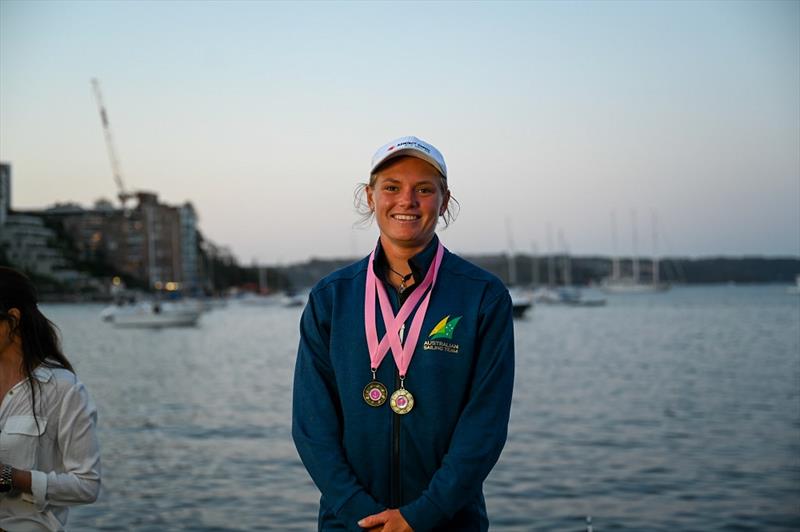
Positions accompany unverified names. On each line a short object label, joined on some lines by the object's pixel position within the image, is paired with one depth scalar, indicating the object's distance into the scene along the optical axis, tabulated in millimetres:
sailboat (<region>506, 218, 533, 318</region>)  71938
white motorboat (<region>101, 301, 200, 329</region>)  73062
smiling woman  2855
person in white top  3225
